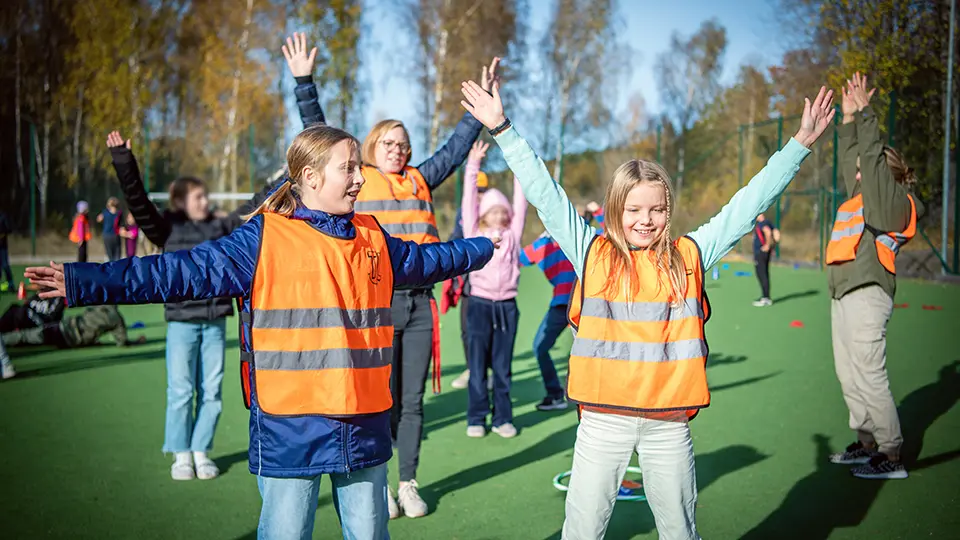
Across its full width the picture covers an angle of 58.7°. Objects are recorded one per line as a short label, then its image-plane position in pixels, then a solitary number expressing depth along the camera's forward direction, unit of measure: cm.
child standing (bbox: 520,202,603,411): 774
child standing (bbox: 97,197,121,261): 2105
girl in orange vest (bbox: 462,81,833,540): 322
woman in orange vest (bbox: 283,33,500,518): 481
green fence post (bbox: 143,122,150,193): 2669
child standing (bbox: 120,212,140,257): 2120
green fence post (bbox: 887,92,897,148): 1827
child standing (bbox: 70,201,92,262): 2125
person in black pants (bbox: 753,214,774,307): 1568
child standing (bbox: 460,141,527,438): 682
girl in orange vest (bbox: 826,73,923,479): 545
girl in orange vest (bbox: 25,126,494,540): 288
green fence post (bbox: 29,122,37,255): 2734
